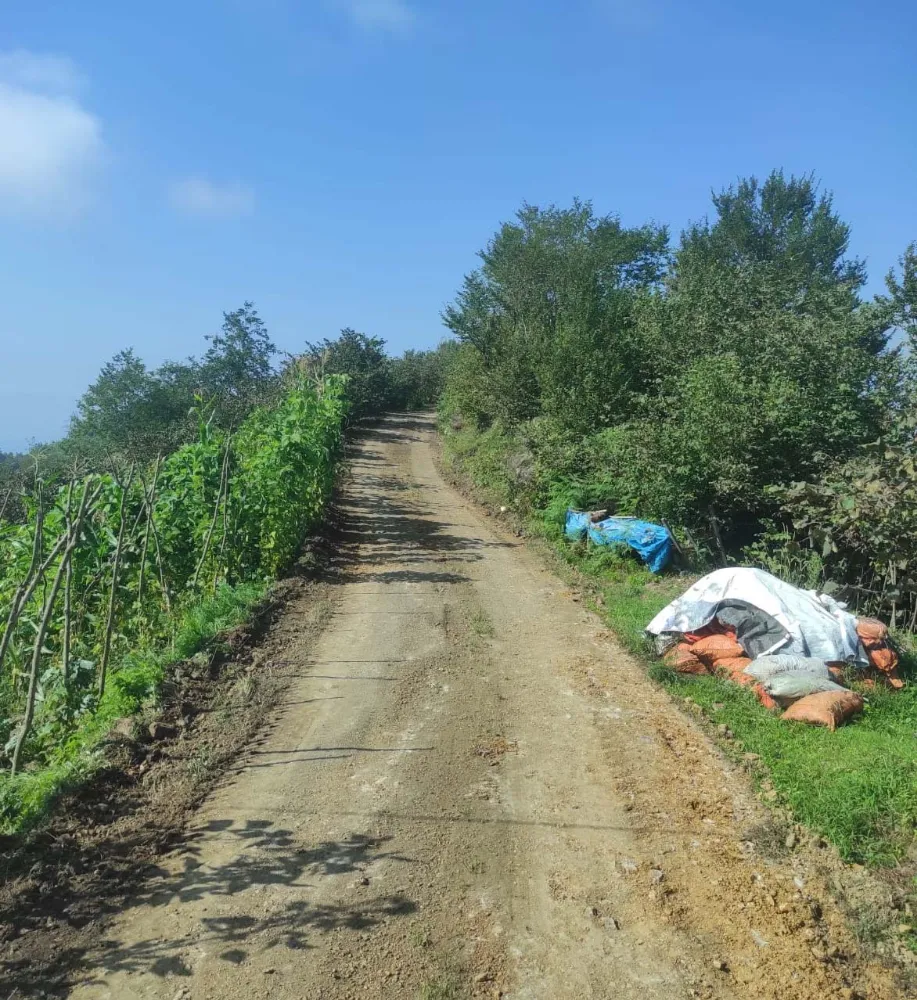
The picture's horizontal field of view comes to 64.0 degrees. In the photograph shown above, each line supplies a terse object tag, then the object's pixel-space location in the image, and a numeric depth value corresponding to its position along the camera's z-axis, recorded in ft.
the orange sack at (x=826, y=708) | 21.83
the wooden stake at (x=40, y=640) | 17.60
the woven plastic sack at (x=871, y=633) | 26.45
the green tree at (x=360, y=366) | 117.19
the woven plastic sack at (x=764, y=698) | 23.45
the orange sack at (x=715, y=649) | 26.84
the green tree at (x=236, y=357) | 128.06
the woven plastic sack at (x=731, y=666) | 25.89
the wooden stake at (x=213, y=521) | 32.19
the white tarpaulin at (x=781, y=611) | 25.58
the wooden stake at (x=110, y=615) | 22.82
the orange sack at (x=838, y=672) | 24.86
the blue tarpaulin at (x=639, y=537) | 42.75
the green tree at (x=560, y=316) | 62.90
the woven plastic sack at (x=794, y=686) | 23.12
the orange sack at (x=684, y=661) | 26.89
